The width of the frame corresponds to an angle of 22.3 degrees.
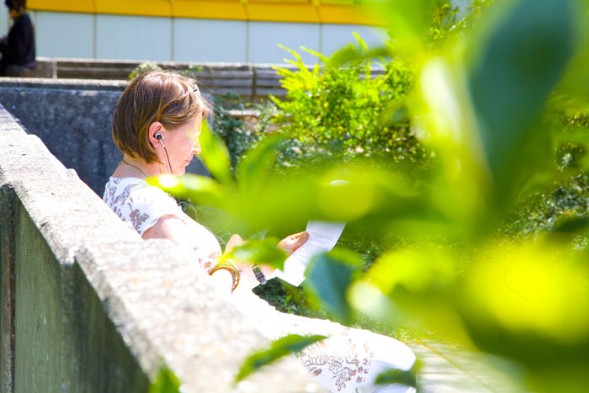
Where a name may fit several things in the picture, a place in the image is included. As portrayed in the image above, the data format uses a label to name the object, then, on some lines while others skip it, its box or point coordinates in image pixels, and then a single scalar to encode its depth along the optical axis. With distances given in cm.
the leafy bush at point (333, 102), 535
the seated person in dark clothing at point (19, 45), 1134
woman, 285
